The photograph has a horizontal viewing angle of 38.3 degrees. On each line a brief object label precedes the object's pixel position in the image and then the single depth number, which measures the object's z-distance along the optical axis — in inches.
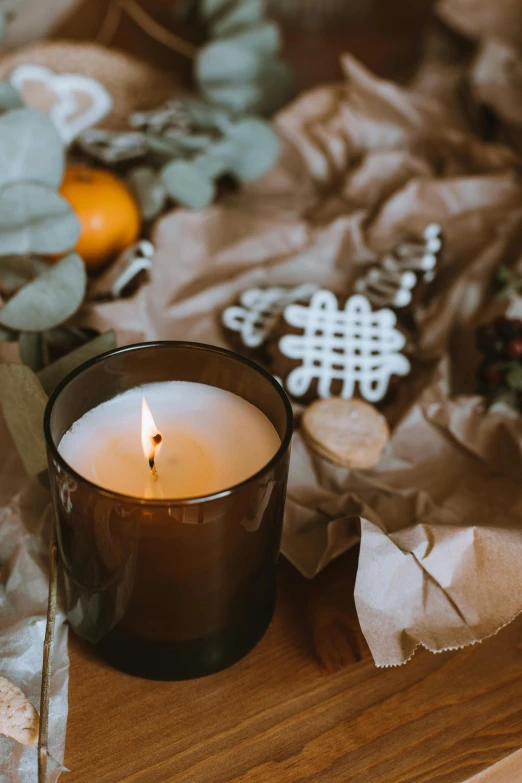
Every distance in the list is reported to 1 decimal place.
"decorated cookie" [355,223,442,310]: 24.4
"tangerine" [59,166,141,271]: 24.6
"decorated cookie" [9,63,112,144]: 29.2
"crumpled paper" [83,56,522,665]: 15.7
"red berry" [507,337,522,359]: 20.9
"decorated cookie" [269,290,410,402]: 22.4
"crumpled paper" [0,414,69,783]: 14.0
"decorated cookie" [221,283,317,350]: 23.6
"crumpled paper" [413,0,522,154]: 30.5
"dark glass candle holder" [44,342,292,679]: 13.0
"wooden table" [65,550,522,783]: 14.2
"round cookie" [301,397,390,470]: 20.0
